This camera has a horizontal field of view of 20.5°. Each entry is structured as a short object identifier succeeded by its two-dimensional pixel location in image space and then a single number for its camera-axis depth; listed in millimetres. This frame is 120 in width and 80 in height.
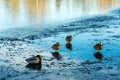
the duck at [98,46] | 17266
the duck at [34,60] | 15062
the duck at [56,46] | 17500
